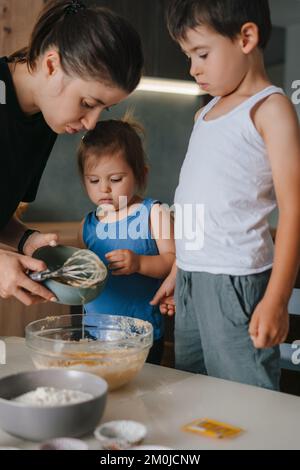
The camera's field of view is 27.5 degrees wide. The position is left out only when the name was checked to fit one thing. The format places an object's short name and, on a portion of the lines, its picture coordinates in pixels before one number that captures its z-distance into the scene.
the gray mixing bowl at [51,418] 0.75
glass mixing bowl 1.00
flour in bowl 0.79
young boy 1.36
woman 1.36
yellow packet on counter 0.80
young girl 1.87
